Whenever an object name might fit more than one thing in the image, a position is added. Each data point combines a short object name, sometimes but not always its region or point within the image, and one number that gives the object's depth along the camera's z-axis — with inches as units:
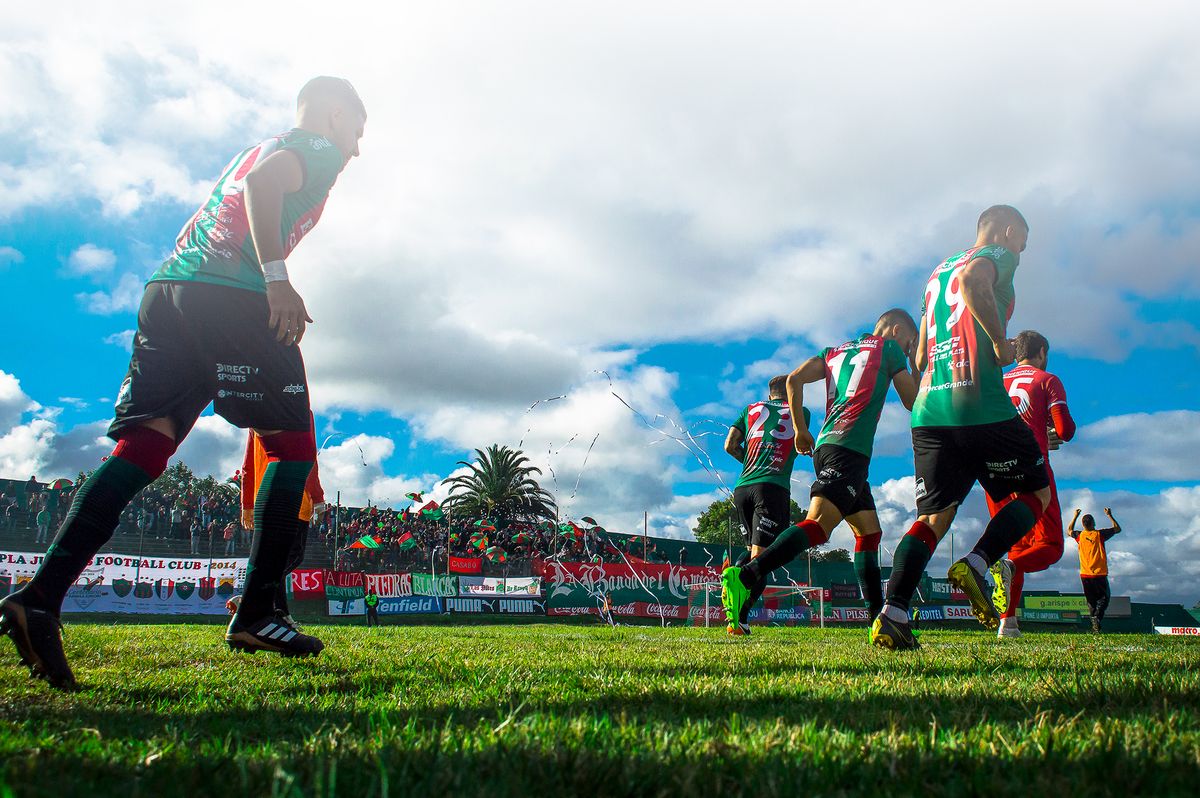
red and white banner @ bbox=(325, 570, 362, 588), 965.8
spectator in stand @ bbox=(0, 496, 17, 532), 1000.6
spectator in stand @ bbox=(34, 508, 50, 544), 940.0
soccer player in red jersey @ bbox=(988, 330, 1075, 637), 258.7
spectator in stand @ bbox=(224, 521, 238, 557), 984.3
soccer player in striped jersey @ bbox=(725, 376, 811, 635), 308.8
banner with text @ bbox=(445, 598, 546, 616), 1038.4
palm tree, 2363.4
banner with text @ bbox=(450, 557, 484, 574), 1084.5
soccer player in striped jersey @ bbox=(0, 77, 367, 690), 124.5
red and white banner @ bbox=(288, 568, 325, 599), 931.5
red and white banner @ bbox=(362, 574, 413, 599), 1002.1
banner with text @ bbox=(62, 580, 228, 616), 809.5
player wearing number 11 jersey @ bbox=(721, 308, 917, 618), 225.1
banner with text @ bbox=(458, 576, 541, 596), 1051.3
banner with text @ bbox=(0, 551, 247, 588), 804.6
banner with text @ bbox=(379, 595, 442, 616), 1006.0
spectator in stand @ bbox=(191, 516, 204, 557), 951.8
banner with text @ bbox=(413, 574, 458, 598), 1039.6
